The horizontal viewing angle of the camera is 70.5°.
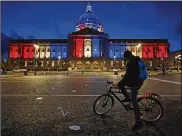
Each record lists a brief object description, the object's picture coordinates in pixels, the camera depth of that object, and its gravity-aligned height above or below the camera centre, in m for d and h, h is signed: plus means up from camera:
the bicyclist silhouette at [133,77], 3.28 -0.29
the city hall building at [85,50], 60.51 +7.91
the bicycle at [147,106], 3.48 -1.11
